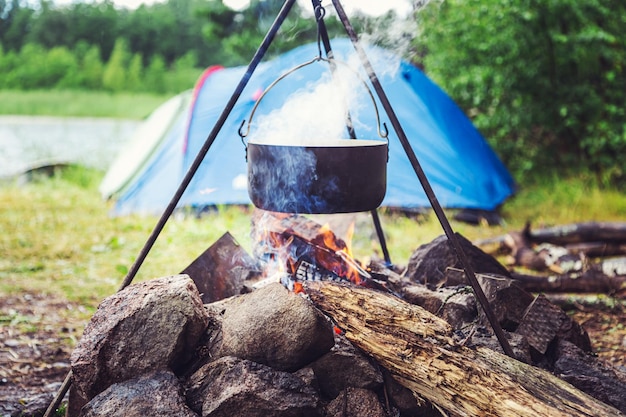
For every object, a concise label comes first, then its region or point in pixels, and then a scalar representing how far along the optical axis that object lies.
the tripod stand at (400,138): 2.48
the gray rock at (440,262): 3.62
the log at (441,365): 2.15
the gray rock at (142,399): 2.34
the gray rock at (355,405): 2.46
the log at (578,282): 4.55
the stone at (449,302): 2.99
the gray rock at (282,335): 2.52
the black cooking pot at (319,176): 2.70
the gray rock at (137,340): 2.54
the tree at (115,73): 29.28
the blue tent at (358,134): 6.55
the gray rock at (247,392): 2.35
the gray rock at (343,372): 2.56
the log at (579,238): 5.66
